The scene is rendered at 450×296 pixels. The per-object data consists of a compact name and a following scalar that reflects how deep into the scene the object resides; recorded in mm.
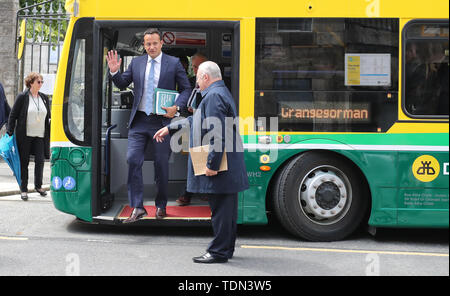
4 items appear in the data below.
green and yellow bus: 6266
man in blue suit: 6645
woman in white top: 9266
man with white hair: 5301
